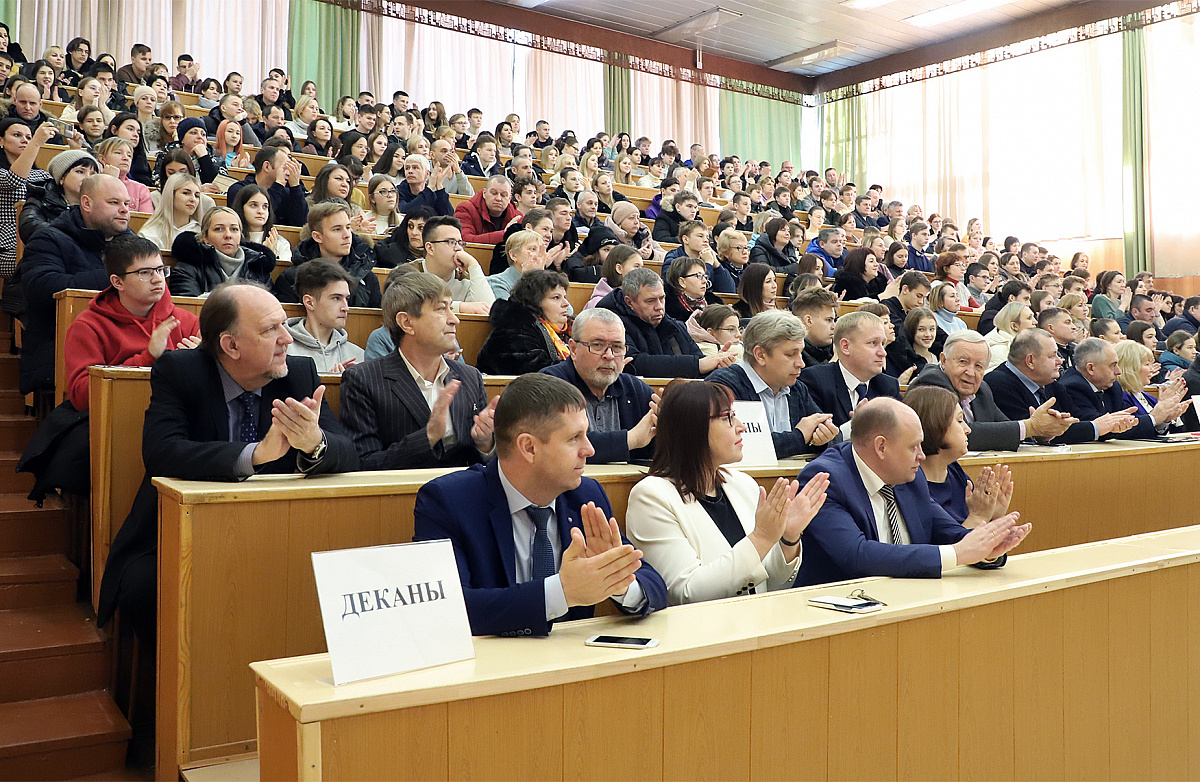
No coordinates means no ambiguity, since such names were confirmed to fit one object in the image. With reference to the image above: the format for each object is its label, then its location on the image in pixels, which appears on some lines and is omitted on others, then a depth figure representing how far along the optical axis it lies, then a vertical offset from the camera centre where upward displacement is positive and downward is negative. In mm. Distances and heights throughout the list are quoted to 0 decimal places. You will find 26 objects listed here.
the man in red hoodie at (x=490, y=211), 5637 +1231
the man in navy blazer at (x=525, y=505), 1601 -164
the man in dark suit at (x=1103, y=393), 4148 +55
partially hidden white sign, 2578 -80
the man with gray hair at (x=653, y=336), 3871 +328
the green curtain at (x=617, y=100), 12992 +4342
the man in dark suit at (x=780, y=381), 2986 +95
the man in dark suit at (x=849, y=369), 3350 +140
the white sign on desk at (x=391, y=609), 1210 -268
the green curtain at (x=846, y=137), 14508 +4267
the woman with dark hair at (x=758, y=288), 5000 +652
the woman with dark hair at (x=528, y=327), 3502 +323
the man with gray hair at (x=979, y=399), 3361 +29
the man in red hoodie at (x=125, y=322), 2553 +264
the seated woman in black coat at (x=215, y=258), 3486 +605
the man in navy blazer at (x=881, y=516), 1908 -249
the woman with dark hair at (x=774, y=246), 6945 +1228
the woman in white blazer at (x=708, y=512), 1872 -220
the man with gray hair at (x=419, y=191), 5793 +1430
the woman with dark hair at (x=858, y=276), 6512 +924
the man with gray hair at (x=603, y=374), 2807 +113
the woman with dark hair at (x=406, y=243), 4605 +844
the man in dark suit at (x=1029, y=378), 3877 +122
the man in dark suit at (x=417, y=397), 2418 +42
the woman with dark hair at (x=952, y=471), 2273 -166
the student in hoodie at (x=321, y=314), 3041 +327
